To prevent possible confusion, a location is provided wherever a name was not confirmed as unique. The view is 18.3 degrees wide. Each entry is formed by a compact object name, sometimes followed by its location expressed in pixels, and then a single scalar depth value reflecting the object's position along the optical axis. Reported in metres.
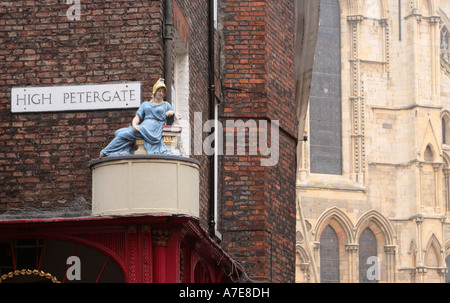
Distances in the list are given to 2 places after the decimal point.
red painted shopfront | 12.57
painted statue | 13.16
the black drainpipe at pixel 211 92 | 17.25
